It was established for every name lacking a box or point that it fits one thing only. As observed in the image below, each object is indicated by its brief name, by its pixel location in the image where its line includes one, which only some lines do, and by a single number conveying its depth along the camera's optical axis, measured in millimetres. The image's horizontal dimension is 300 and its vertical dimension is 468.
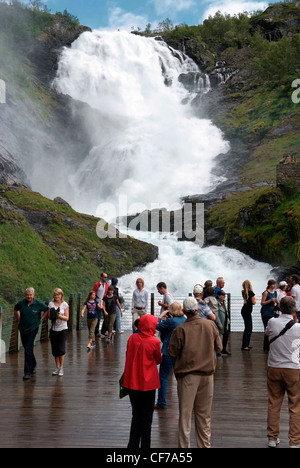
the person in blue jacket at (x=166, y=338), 7684
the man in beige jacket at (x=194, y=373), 6145
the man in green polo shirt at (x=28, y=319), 10555
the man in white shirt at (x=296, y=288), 12151
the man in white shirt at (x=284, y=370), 6535
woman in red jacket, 6043
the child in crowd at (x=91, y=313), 13812
